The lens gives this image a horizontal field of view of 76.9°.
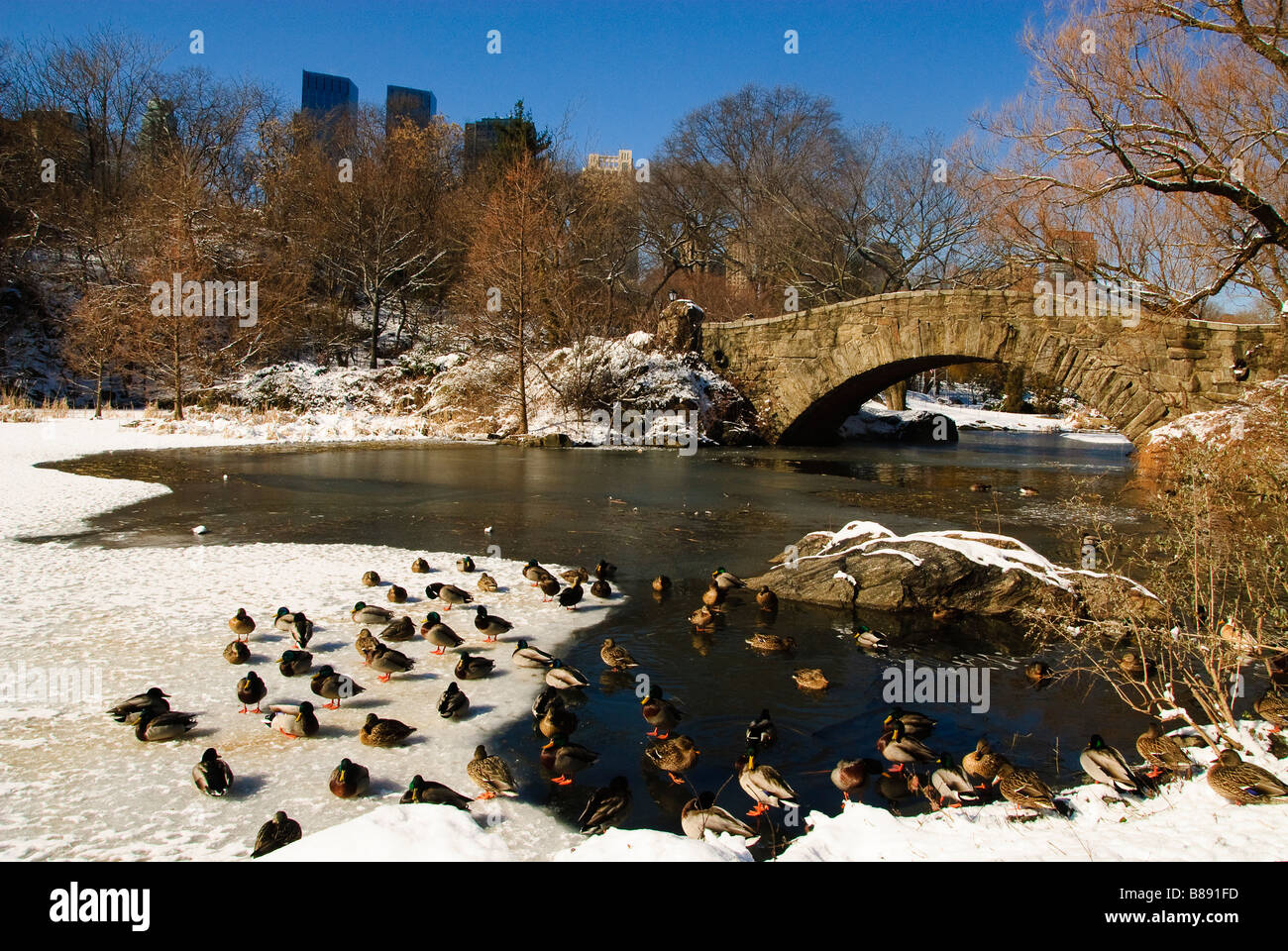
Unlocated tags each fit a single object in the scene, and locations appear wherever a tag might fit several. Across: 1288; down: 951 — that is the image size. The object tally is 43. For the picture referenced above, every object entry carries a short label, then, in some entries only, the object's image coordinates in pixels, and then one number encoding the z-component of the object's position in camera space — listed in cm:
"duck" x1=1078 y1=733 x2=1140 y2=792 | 523
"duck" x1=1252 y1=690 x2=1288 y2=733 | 625
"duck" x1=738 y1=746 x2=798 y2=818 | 504
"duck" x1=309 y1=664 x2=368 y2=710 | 637
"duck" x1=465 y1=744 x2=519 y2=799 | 514
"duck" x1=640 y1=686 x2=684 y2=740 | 621
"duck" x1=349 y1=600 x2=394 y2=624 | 801
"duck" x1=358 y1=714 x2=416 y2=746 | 571
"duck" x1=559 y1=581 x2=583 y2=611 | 906
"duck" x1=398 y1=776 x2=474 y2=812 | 485
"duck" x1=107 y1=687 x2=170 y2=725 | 579
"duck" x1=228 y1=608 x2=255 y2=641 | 741
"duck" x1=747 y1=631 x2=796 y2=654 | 794
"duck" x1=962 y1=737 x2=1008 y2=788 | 542
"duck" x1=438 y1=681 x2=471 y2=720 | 623
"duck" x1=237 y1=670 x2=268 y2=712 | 615
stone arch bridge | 1725
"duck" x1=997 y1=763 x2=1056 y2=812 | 497
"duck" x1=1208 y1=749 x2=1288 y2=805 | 489
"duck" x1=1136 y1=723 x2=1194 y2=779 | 551
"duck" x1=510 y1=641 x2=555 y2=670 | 731
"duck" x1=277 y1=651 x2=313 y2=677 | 686
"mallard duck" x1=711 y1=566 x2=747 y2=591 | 972
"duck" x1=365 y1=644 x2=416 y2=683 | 696
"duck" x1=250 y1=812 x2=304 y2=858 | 429
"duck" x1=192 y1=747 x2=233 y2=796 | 496
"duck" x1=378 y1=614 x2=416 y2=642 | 773
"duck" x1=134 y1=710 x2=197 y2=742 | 560
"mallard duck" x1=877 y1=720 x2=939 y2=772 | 561
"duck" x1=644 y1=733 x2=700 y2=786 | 552
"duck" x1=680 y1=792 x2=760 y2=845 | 464
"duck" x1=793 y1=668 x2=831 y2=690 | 703
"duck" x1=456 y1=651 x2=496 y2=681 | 704
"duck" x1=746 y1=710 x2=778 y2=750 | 587
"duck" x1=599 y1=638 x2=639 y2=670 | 746
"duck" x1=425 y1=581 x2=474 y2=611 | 875
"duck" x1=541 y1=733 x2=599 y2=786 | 545
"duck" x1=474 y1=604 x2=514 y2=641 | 802
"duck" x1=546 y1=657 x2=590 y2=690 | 689
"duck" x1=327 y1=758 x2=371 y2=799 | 500
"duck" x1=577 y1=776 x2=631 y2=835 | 477
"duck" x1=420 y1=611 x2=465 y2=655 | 759
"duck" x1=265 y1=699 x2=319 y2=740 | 582
